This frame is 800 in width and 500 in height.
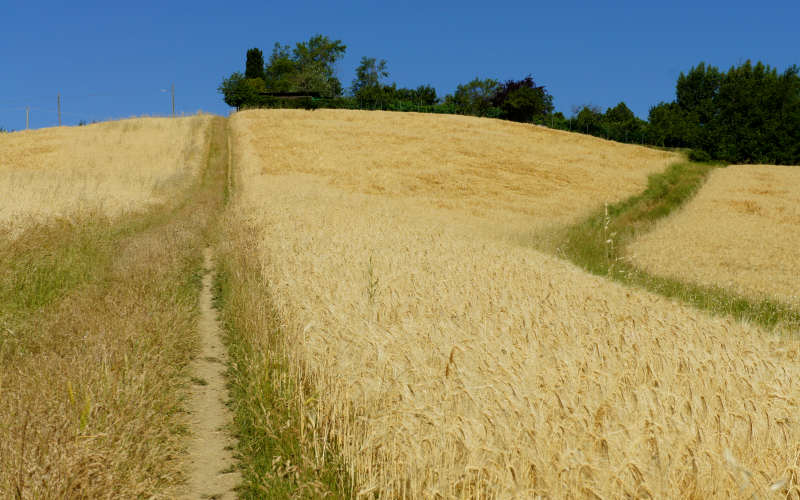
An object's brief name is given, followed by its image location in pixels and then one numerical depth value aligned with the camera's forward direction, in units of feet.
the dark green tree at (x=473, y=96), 336.90
